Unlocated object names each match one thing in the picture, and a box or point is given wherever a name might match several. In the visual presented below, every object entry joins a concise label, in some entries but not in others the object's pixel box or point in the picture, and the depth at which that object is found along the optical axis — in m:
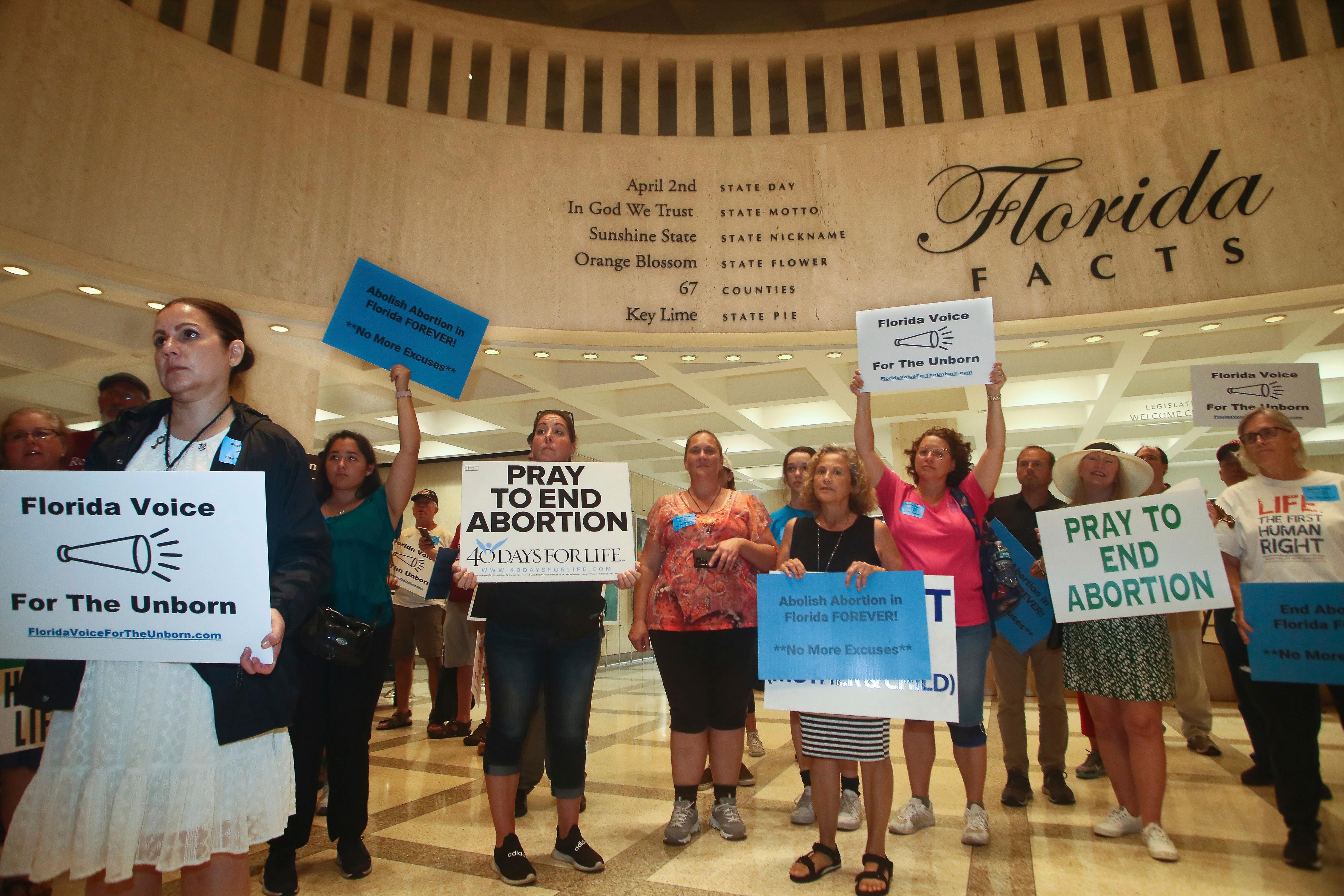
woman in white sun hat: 2.41
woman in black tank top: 2.13
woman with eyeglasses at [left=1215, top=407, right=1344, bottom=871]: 2.29
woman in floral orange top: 2.58
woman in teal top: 2.29
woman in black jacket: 1.19
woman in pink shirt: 2.50
